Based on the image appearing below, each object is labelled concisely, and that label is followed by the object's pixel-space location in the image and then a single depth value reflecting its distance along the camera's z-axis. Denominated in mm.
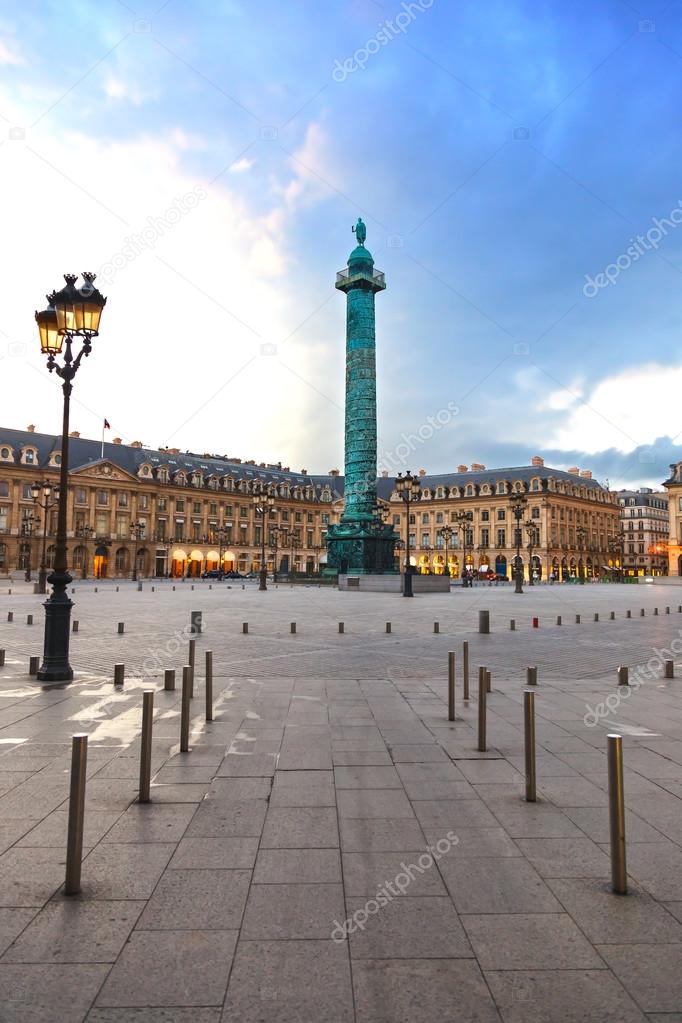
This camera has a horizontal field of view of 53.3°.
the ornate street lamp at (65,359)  11031
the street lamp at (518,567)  48856
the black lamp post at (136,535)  85938
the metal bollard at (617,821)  3986
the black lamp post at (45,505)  42531
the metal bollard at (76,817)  3910
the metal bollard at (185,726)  6930
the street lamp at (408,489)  38875
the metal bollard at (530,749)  5555
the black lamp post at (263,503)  48219
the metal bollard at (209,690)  8445
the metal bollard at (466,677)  9691
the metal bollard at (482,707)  6805
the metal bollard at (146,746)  5371
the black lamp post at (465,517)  72575
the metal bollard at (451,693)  8492
